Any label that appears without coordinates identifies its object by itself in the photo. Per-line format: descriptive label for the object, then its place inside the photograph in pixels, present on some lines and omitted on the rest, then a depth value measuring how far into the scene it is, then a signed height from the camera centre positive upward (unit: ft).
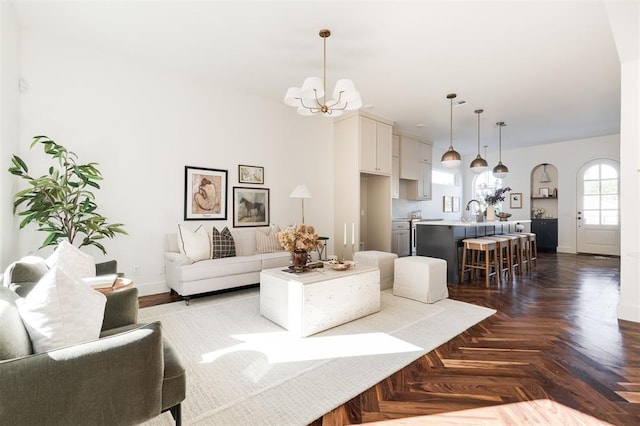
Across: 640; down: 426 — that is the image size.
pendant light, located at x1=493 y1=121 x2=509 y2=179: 20.53 +2.85
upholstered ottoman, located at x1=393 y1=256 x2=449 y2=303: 11.98 -2.77
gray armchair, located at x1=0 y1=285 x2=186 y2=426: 3.20 -2.00
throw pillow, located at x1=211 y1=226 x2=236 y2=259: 13.38 -1.46
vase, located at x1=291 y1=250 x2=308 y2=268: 10.09 -1.56
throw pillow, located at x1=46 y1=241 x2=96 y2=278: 6.96 -1.17
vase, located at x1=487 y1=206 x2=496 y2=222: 18.62 -0.03
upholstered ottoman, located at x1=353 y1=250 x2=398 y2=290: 13.65 -2.31
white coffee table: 8.93 -2.73
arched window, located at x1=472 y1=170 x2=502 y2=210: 31.81 +3.01
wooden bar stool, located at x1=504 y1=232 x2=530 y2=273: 18.18 -2.38
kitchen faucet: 18.32 -0.28
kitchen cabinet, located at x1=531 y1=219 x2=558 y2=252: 27.14 -1.99
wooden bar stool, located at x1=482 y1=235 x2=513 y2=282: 16.14 -2.27
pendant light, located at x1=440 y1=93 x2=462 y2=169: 16.52 +2.99
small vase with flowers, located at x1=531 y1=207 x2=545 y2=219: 28.78 +0.05
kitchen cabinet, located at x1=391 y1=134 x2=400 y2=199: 22.40 +3.60
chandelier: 9.73 +4.01
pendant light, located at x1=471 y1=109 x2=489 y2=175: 18.02 +2.86
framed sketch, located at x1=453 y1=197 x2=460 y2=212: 32.35 +0.91
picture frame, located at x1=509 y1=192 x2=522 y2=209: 29.50 +1.24
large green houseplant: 9.38 +0.33
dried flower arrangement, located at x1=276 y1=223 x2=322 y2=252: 9.87 -0.89
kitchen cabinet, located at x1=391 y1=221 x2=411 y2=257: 21.86 -2.00
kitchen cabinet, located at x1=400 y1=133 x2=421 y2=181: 23.09 +4.35
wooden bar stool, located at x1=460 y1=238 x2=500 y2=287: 14.66 -2.39
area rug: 5.70 -3.68
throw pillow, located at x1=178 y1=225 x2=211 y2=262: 12.53 -1.38
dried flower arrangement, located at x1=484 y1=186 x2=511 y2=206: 19.32 +0.93
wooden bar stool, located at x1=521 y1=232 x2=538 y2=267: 19.40 -2.48
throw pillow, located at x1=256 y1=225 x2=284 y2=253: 15.56 -1.48
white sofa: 11.85 -2.41
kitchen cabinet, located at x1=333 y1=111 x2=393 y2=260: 18.65 +1.83
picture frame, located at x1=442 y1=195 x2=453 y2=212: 30.96 +0.97
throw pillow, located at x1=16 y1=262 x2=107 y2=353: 3.83 -1.33
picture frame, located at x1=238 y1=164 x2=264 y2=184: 16.17 +2.09
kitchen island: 15.25 -1.36
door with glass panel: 24.50 +0.40
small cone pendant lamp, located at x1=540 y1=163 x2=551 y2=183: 28.40 +3.51
